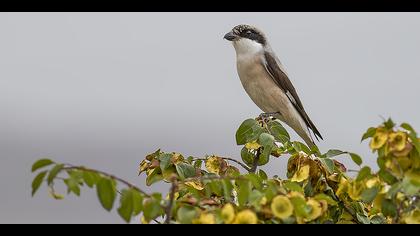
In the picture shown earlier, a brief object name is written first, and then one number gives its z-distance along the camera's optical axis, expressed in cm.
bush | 241
